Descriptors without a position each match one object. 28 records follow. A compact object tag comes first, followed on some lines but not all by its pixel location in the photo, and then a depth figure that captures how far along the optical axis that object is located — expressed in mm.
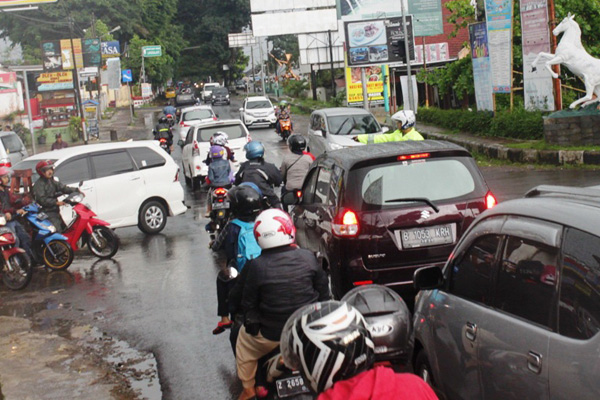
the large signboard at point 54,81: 50228
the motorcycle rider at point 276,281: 4965
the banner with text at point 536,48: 21516
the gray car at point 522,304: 3475
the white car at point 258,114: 42719
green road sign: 72981
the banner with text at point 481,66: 25062
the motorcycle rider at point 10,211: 12172
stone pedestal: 19562
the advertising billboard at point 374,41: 34250
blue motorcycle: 12562
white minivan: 14719
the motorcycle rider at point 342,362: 2609
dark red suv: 7469
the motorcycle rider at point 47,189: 13094
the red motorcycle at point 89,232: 13078
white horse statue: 19516
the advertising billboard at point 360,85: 45312
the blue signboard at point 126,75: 60150
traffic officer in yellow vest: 10992
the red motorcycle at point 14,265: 11742
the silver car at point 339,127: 21984
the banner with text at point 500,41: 23375
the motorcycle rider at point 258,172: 10836
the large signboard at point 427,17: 38719
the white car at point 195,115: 34816
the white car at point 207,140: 21734
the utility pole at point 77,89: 39669
